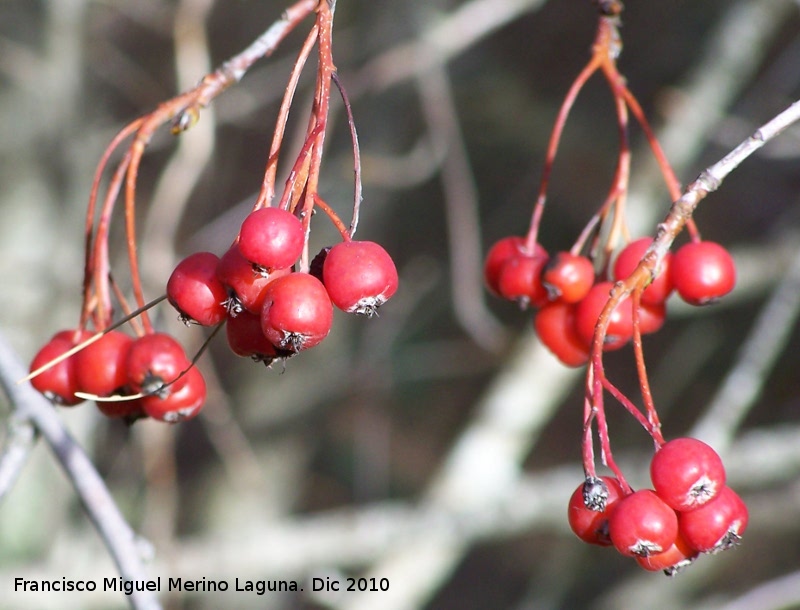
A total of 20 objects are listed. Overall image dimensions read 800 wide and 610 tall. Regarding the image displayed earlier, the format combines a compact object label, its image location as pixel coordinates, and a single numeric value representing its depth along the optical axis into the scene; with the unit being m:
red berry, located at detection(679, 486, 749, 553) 0.58
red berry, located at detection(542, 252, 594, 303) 0.61
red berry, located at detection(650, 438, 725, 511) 0.58
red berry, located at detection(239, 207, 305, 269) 0.57
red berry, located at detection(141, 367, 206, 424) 0.60
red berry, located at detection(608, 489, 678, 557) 0.58
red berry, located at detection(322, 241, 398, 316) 0.58
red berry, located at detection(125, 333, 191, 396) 0.60
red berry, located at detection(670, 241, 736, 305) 0.61
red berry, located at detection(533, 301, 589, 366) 0.62
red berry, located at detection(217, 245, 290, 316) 0.58
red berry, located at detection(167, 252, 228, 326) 0.58
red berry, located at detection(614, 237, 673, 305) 0.60
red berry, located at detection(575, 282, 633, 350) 0.61
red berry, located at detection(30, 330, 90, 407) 0.61
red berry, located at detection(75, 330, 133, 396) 0.60
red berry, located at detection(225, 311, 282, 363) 0.59
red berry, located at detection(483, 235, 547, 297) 0.63
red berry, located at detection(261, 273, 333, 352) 0.57
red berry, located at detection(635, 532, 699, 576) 0.58
